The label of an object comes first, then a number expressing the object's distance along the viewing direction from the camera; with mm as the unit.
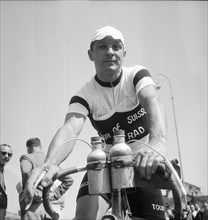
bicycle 1971
